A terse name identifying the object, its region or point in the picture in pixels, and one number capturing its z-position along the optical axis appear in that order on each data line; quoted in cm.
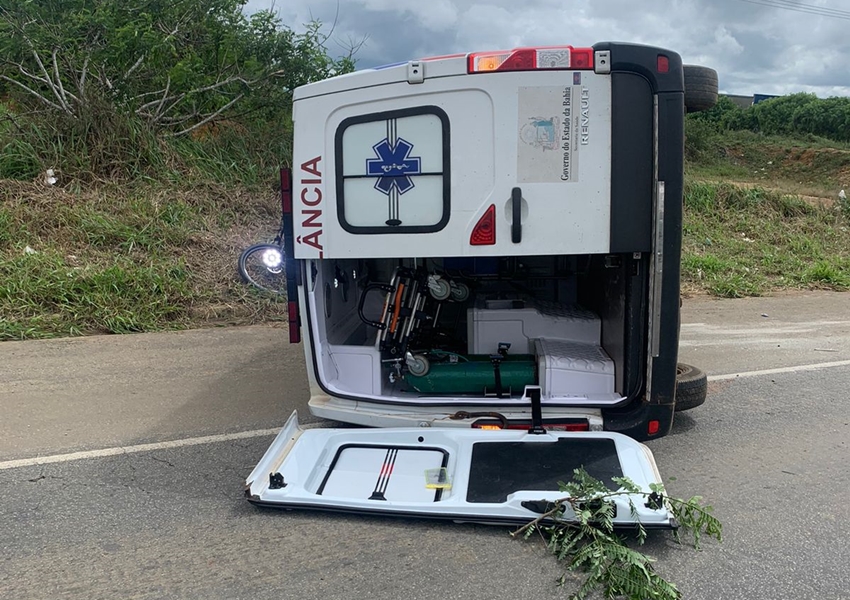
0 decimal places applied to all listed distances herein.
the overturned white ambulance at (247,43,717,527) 346
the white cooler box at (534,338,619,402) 426
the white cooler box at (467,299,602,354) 514
